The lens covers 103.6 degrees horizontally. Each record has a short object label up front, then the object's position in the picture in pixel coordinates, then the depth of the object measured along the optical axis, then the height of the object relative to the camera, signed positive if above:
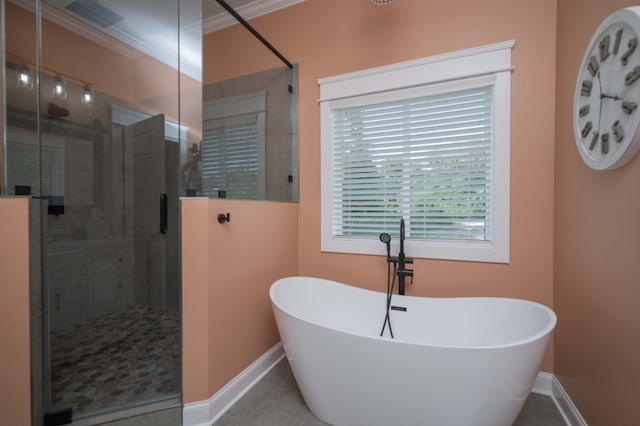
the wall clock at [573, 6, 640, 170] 0.93 +0.49
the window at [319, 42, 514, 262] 1.71 +0.41
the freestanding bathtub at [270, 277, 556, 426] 1.06 -0.75
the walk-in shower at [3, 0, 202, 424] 1.30 +0.19
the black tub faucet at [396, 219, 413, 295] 1.82 -0.44
